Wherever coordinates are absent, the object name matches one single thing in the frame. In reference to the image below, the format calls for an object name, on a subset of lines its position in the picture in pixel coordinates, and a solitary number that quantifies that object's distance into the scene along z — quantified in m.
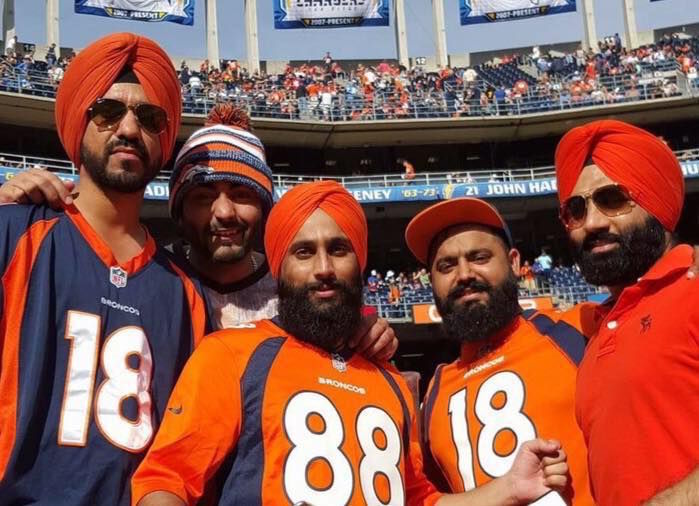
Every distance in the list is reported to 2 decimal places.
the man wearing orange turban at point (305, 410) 2.52
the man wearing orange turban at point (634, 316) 2.56
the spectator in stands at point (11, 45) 22.66
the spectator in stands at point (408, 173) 22.59
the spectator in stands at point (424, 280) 20.21
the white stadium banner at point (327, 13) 25.47
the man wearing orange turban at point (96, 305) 2.53
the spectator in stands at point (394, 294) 19.84
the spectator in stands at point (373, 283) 20.36
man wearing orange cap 3.14
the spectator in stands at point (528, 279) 20.10
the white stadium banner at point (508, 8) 26.33
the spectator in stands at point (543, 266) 20.69
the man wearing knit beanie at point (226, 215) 3.60
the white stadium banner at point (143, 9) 22.98
